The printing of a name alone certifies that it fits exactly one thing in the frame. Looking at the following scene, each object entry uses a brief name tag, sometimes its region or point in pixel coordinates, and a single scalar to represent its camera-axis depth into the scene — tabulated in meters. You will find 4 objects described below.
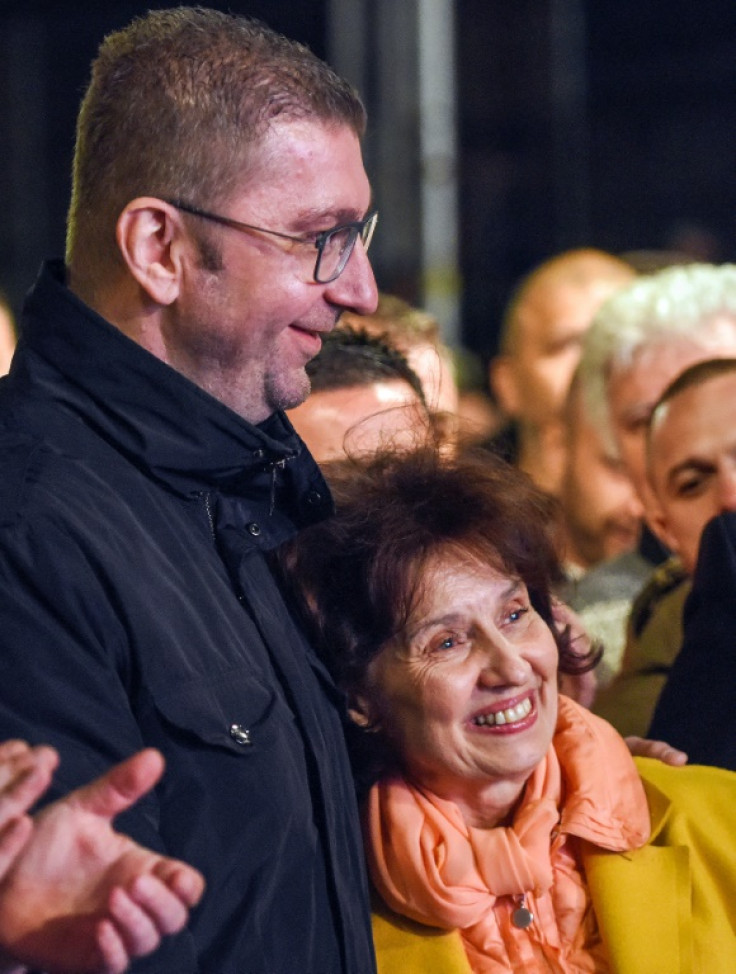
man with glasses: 3.70
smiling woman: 4.63
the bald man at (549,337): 11.19
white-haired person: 8.08
